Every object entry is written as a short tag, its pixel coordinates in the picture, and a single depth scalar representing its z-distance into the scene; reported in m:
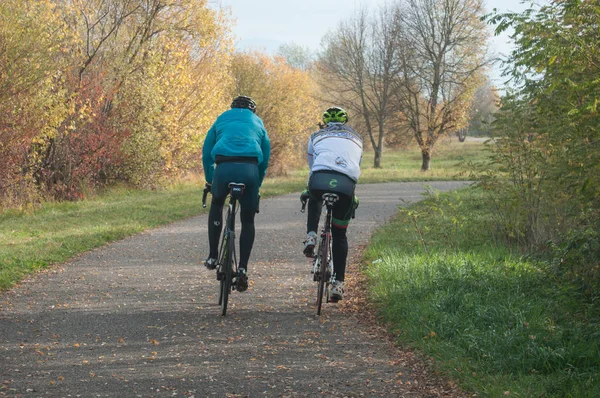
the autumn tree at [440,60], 88.31
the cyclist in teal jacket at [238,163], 14.17
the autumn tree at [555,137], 13.55
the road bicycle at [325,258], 14.00
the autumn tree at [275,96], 76.50
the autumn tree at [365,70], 97.75
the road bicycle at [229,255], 13.97
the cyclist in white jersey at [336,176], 14.04
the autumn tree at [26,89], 30.84
